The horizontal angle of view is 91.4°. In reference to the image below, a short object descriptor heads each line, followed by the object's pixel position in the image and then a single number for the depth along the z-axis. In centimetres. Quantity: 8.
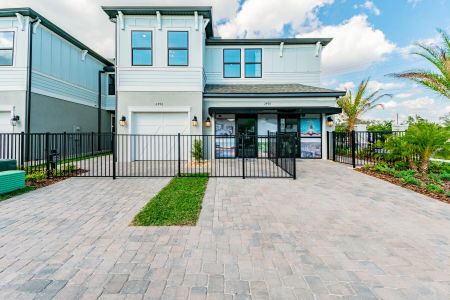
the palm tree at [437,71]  838
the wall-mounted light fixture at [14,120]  1115
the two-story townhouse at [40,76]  1137
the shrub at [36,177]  725
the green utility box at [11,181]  565
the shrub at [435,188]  598
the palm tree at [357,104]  1567
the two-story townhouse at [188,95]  1176
